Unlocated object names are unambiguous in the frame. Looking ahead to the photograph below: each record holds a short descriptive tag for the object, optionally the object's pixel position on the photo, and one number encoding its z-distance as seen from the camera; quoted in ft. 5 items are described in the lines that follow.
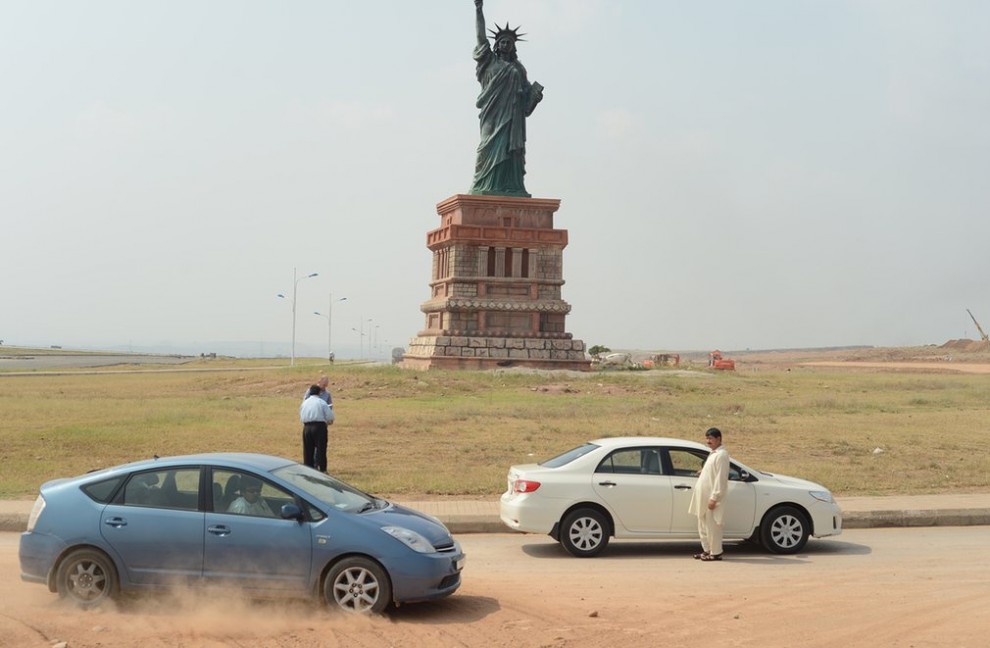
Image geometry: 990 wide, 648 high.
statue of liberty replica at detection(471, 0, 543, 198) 171.42
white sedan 37.76
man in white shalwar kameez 36.73
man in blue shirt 50.26
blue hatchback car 27.25
